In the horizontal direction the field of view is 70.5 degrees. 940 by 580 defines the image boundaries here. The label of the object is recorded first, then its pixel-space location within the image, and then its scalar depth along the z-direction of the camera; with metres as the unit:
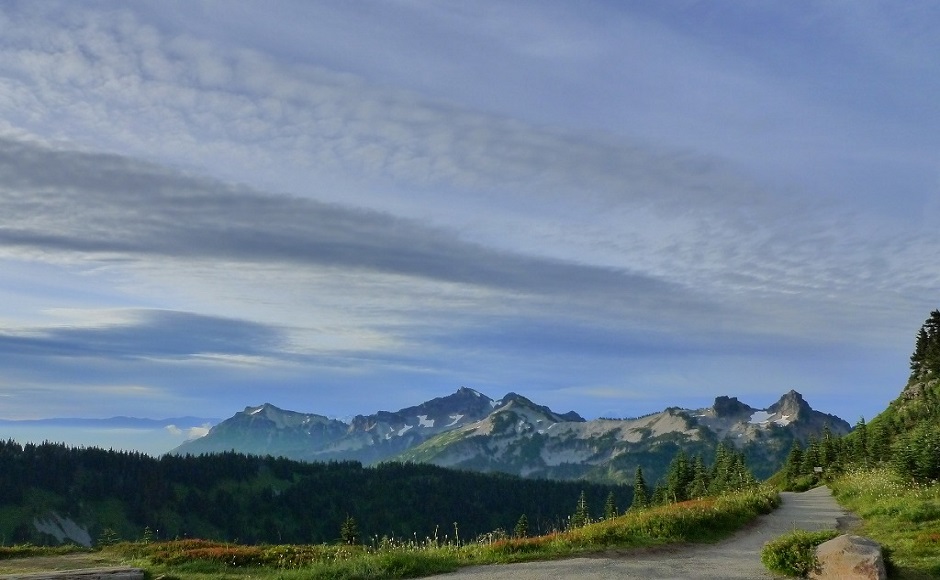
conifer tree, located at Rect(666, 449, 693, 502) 88.00
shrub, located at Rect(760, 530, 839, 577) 17.03
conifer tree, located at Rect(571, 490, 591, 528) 77.60
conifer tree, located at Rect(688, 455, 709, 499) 82.50
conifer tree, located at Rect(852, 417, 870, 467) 76.96
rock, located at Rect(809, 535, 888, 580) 15.48
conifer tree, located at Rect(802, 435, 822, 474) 93.28
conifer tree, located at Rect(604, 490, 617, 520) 85.94
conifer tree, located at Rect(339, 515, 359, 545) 62.65
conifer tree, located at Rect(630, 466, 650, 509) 97.72
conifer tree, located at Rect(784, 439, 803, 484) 95.74
